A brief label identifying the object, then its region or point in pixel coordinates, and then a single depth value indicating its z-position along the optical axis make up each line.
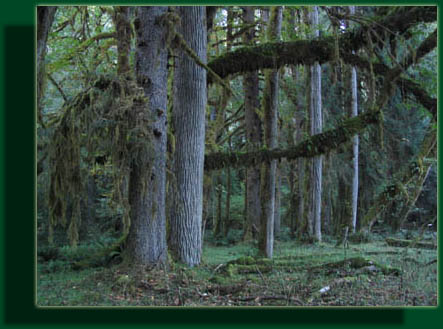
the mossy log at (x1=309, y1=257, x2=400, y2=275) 6.91
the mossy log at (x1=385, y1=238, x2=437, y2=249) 6.79
